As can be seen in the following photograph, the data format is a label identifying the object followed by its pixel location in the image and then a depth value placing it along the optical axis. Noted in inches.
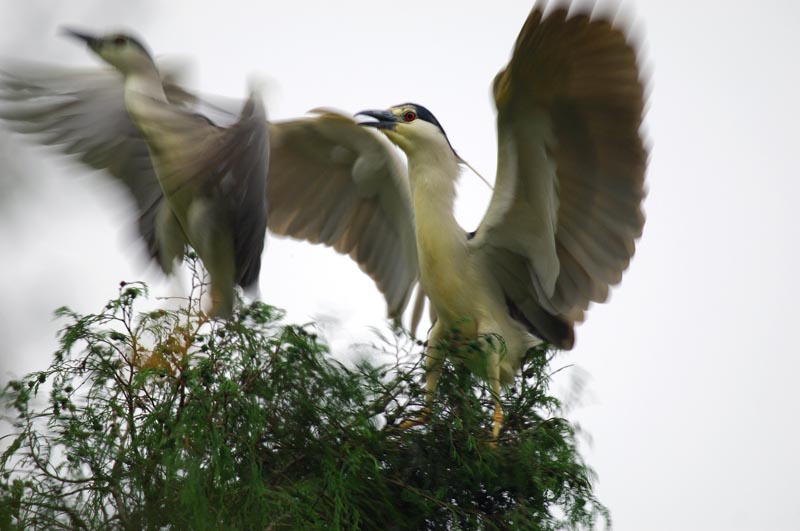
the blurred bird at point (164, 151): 343.6
